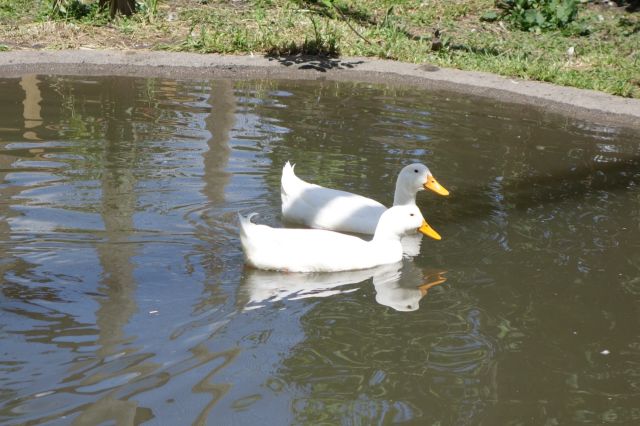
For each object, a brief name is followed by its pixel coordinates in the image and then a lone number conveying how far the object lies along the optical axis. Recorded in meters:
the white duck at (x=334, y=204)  11.32
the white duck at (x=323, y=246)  9.69
